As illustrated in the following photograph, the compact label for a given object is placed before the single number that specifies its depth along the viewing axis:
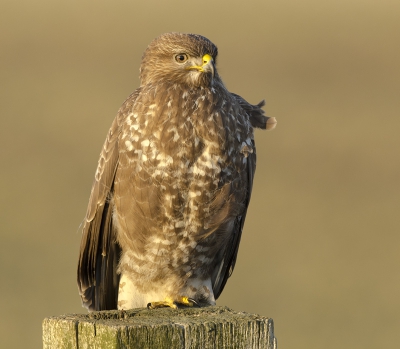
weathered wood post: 7.00
